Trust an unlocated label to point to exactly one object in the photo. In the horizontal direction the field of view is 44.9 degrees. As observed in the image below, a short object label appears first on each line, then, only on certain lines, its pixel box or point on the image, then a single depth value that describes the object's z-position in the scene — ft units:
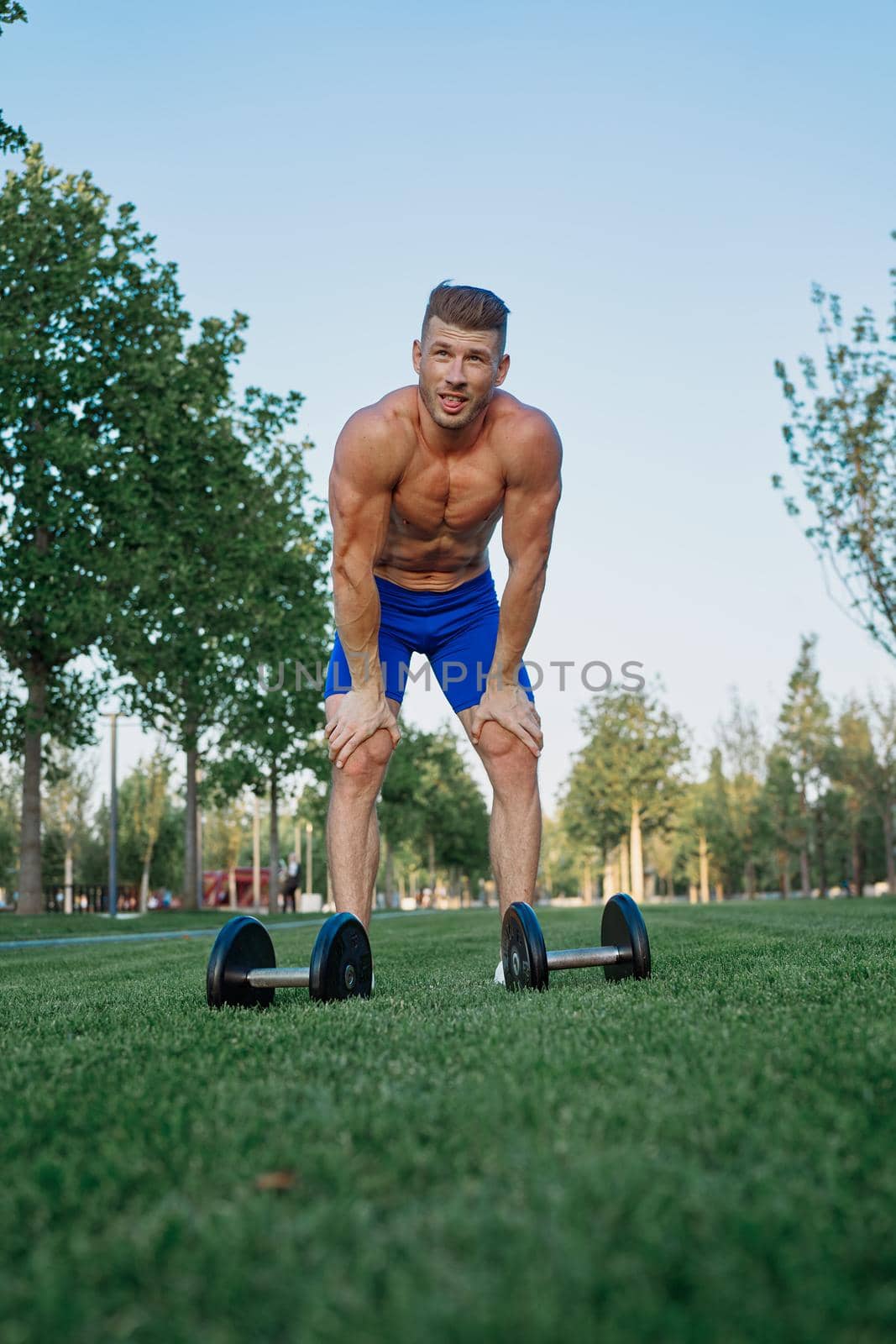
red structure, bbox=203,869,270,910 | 166.81
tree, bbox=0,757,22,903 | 120.67
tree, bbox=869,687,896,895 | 103.35
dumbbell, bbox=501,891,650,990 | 10.93
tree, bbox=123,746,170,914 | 119.55
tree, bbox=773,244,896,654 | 48.52
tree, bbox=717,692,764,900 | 131.03
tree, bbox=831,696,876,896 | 106.11
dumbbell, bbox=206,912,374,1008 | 10.33
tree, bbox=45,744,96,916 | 116.26
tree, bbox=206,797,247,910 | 147.13
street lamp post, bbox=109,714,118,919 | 69.72
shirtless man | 12.45
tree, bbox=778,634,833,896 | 113.80
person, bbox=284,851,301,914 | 100.78
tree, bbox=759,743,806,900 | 116.47
